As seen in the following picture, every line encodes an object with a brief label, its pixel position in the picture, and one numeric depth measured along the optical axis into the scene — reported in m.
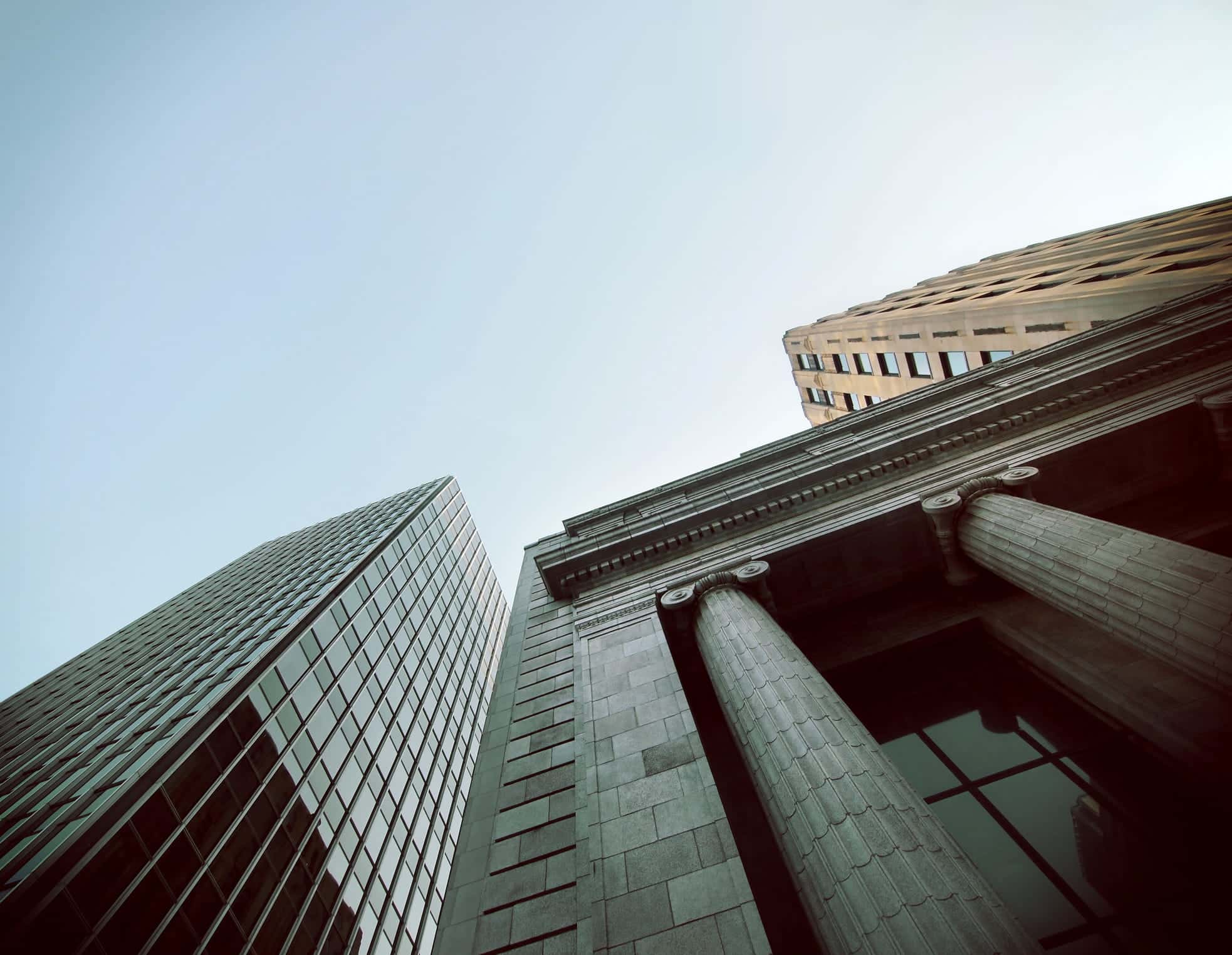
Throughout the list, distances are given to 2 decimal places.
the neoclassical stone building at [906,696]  8.29
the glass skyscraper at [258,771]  17.14
